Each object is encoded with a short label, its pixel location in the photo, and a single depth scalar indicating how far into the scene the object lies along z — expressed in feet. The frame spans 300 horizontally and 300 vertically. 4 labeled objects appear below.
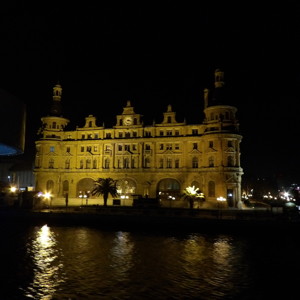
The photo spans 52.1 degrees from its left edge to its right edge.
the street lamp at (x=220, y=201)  179.24
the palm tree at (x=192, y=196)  152.03
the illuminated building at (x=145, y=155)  196.54
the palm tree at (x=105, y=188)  158.51
